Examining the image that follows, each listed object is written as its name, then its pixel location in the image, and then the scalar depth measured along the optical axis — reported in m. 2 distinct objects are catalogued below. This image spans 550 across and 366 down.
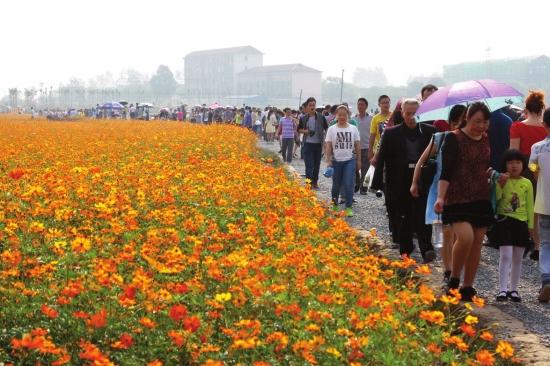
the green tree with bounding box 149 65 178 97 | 164.25
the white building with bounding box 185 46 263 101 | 163.38
